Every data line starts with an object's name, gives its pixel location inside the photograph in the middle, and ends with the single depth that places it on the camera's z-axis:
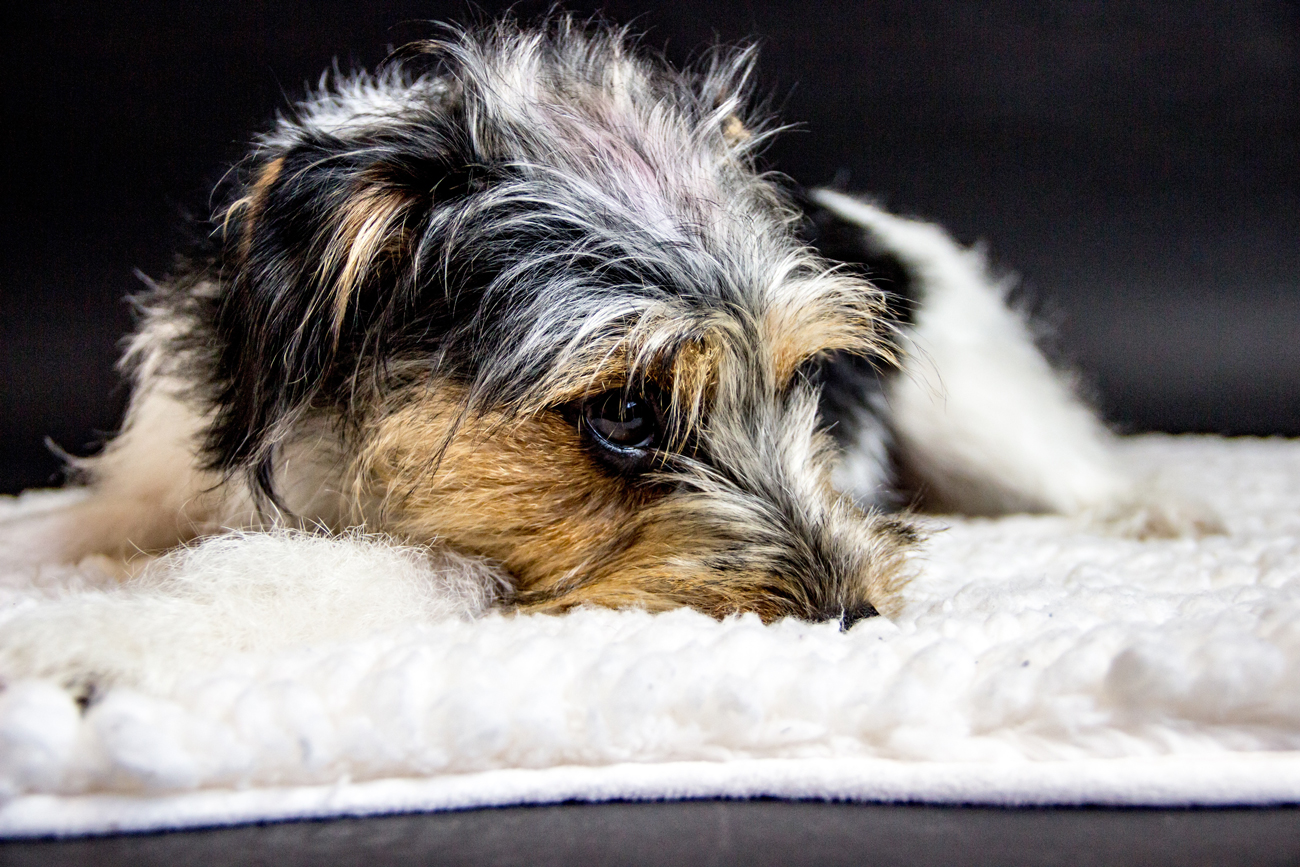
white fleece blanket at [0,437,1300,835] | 0.43
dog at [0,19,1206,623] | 0.51
